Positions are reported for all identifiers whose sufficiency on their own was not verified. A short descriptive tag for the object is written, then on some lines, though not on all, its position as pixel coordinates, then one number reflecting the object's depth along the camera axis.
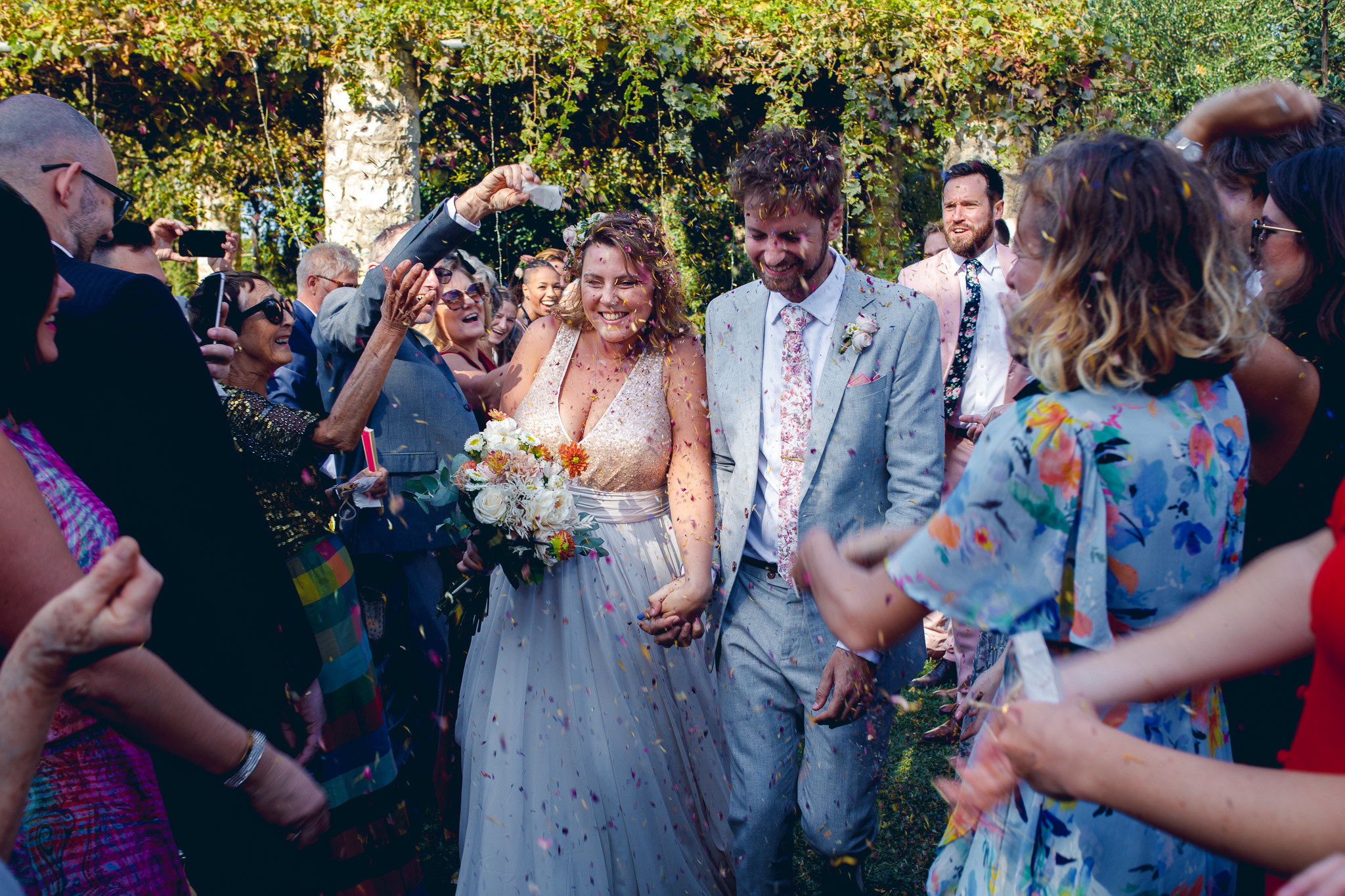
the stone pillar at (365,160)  6.62
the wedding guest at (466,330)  4.02
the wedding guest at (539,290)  5.75
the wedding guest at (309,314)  3.66
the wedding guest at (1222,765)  0.94
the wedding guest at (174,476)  1.69
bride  2.64
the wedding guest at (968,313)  4.23
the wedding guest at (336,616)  2.60
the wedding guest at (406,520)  3.40
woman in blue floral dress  1.26
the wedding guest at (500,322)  5.55
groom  2.45
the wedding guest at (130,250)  2.58
